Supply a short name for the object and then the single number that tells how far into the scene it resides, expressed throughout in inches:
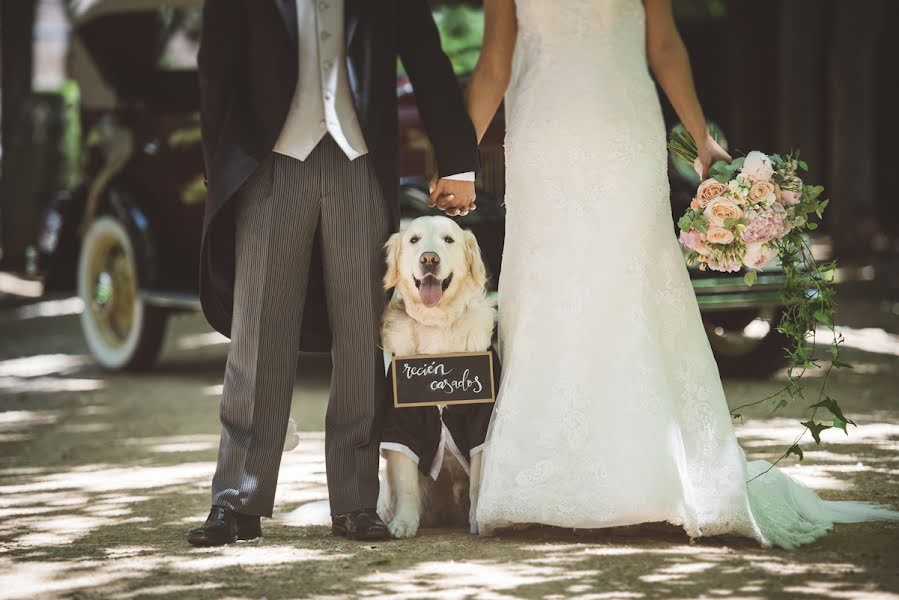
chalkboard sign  358.0
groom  350.6
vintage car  698.8
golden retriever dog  360.5
